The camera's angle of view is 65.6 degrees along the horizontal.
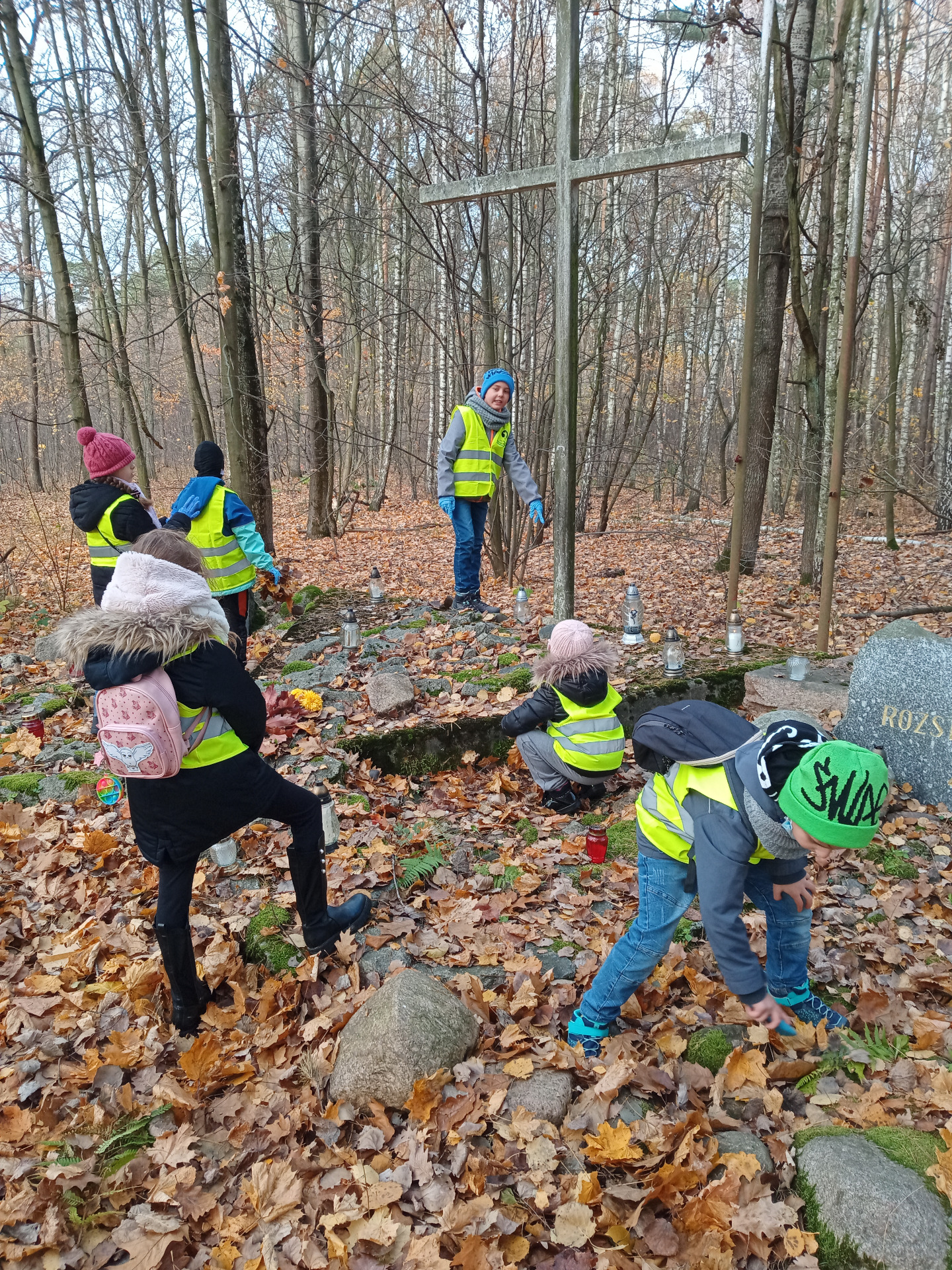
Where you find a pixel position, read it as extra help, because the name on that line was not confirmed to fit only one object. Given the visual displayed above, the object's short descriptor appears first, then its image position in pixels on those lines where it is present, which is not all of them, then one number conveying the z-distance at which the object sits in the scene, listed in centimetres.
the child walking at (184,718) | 262
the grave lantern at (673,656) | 611
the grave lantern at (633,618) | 690
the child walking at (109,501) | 523
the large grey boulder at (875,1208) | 203
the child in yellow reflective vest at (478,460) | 689
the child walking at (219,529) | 583
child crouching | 454
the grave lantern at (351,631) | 693
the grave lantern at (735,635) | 679
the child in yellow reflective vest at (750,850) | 213
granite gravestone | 471
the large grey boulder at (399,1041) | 268
